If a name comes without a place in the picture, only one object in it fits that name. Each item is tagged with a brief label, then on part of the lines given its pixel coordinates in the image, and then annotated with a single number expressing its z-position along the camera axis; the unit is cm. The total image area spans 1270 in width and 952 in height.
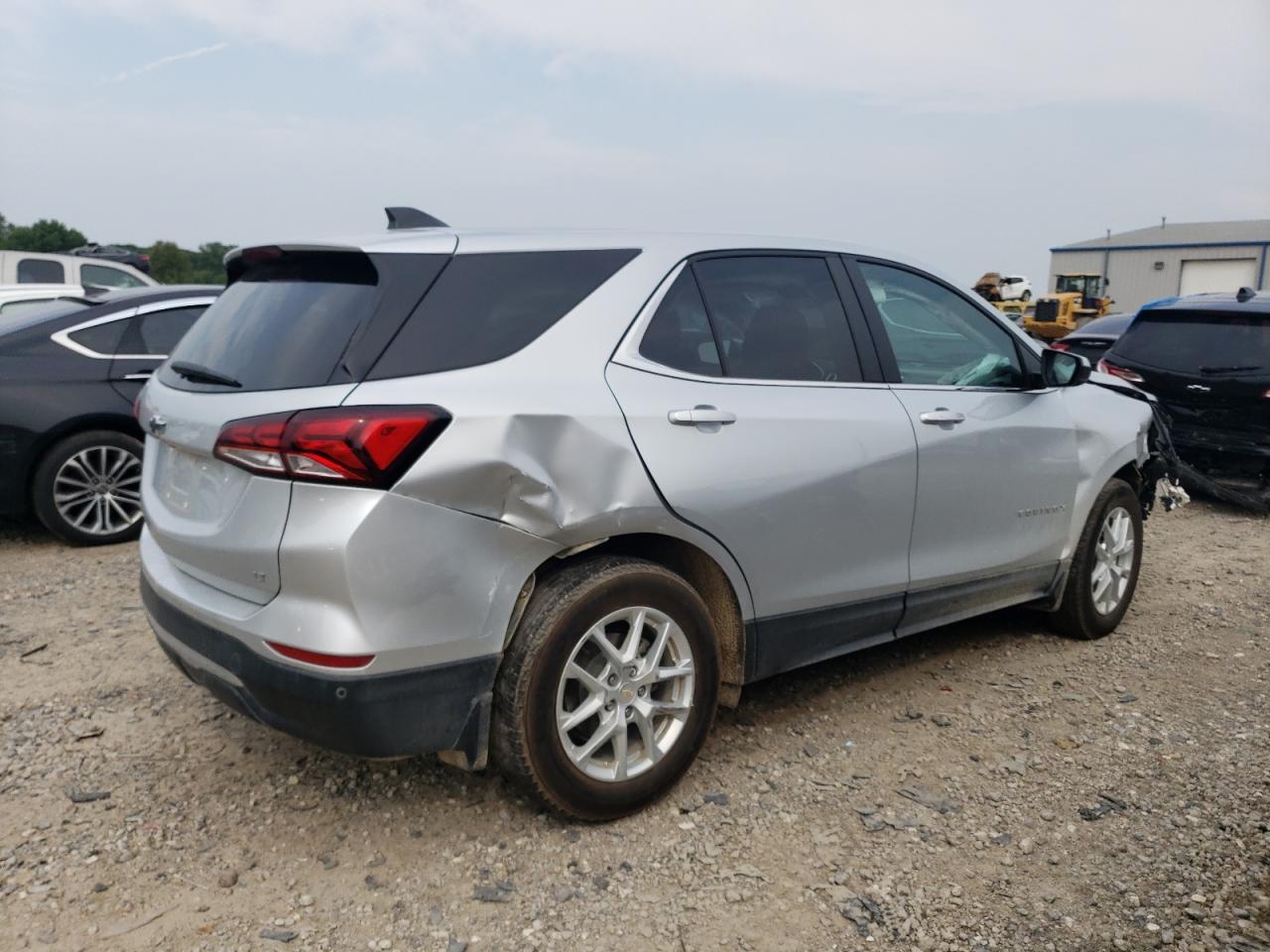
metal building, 5144
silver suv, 259
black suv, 743
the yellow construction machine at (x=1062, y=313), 3023
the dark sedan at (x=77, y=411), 600
